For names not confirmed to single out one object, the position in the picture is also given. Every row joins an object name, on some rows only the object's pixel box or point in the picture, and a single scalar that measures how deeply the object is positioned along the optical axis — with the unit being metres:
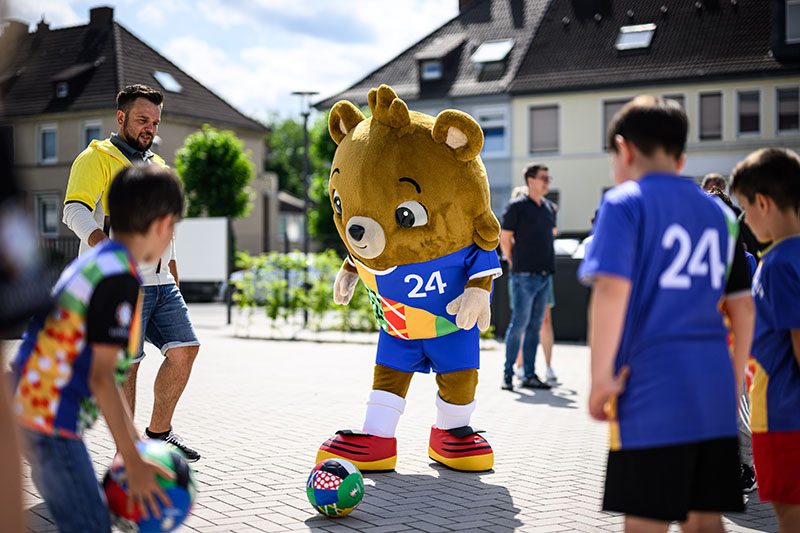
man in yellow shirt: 5.34
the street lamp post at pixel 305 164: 17.11
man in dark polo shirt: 9.48
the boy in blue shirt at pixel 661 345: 2.89
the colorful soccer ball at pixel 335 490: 4.47
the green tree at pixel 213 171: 37.09
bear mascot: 5.60
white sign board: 21.52
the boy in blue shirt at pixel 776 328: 3.48
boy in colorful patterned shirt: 2.77
